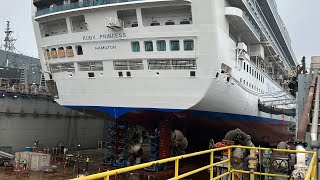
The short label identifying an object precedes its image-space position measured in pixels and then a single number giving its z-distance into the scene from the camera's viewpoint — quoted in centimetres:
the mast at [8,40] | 6081
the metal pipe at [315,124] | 709
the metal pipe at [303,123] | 729
